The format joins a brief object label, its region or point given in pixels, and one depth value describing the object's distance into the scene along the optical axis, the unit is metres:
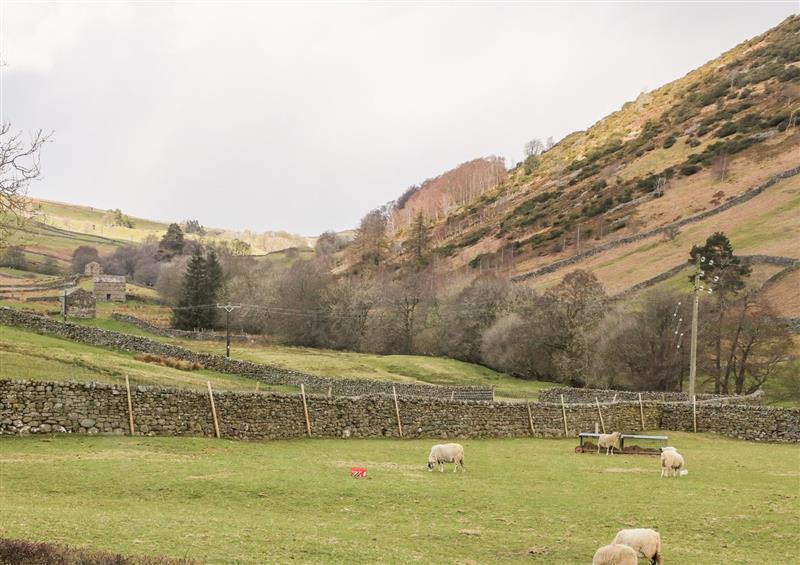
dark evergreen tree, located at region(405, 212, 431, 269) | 179.88
